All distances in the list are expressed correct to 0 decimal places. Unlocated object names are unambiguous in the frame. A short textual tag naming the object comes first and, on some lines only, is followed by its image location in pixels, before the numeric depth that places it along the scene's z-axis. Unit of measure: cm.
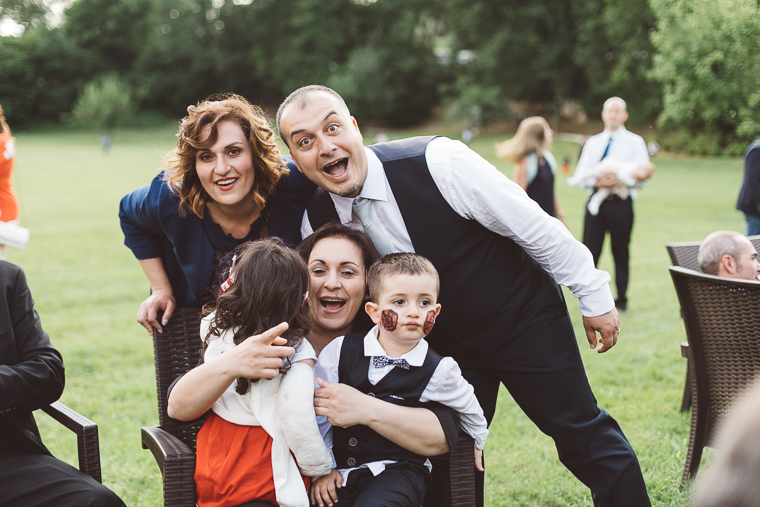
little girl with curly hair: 212
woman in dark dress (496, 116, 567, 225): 779
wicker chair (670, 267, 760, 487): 281
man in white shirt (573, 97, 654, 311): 731
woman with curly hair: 279
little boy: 226
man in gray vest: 248
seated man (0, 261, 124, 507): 227
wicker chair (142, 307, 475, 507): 219
